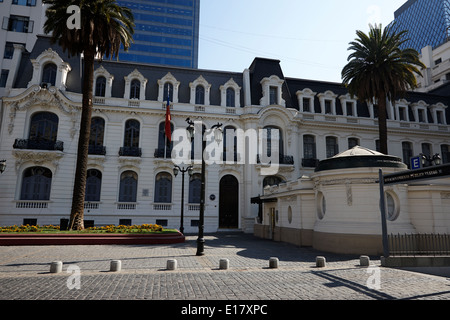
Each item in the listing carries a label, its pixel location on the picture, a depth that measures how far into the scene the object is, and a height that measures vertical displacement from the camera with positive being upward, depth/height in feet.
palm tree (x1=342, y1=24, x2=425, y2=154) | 78.07 +40.11
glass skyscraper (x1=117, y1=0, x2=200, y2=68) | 262.67 +168.47
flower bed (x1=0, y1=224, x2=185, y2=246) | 52.06 -6.13
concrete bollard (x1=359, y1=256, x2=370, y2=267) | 37.27 -6.98
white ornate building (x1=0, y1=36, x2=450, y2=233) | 82.74 +24.19
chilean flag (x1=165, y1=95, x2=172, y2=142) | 80.69 +22.45
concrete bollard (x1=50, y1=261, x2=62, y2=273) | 30.66 -6.83
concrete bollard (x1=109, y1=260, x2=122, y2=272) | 32.13 -6.93
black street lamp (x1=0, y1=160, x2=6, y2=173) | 60.13 +8.11
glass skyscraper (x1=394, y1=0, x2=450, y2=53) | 242.17 +180.19
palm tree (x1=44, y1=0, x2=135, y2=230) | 60.90 +37.94
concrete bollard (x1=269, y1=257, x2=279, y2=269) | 35.53 -7.00
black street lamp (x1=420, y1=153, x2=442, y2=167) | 53.11 +9.74
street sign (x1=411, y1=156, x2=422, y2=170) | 45.55 +8.16
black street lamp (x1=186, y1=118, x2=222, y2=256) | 44.83 +0.21
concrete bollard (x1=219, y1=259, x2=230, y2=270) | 34.60 -7.08
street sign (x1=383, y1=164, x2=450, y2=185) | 28.04 +4.04
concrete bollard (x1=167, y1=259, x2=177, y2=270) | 33.63 -7.03
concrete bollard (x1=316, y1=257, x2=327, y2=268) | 36.55 -7.07
